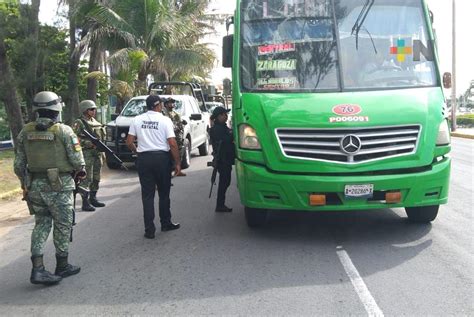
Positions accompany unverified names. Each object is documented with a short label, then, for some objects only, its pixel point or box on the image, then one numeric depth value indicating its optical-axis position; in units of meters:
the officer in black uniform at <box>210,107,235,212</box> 7.14
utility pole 27.75
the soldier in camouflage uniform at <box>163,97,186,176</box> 10.35
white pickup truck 11.79
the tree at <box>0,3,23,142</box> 12.29
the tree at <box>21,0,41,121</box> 14.69
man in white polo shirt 6.02
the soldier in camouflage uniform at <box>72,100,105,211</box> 7.70
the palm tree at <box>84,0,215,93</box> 15.63
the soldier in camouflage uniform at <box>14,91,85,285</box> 4.54
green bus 5.19
